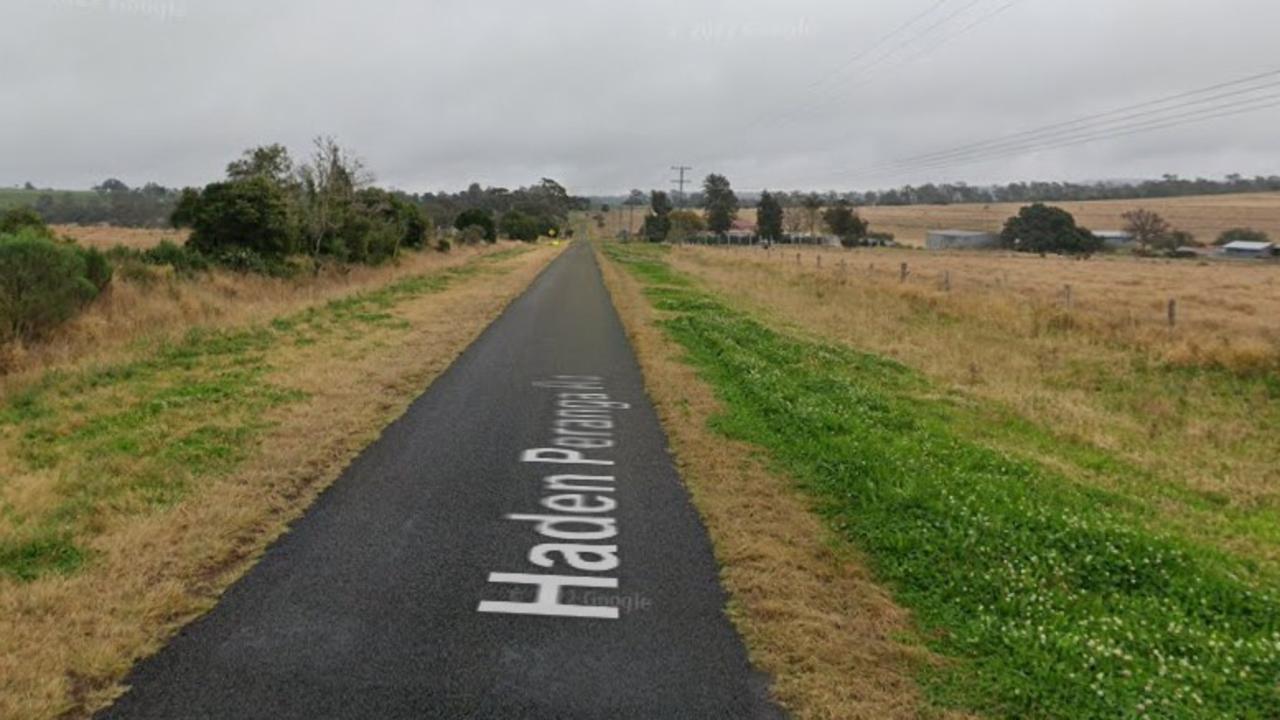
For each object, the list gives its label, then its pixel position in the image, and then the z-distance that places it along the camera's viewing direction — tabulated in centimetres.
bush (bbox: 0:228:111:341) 1283
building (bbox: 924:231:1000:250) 10931
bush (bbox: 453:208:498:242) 7544
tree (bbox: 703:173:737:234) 12569
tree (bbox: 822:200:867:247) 10806
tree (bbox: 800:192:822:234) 11375
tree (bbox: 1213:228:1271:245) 10150
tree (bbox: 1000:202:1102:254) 9175
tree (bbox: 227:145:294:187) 3042
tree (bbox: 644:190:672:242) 12325
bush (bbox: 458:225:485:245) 6800
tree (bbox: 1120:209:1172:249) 10031
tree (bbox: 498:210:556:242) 10150
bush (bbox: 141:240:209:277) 2175
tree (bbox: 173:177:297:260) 2489
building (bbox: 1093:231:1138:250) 10388
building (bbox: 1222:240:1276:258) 8856
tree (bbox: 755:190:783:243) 10894
